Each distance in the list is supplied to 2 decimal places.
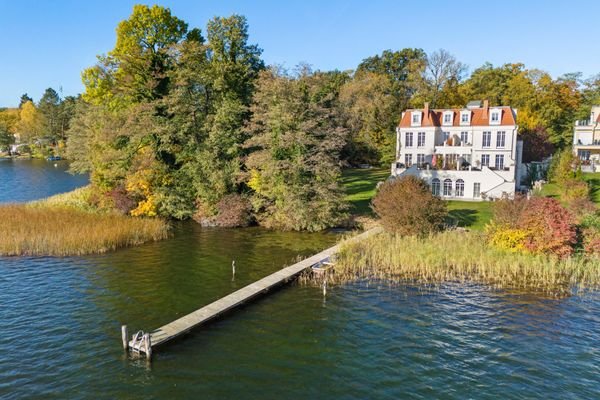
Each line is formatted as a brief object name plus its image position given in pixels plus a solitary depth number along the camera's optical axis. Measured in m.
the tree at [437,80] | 70.88
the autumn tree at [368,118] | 69.81
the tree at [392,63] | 102.75
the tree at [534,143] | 62.56
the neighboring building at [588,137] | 67.81
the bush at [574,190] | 40.00
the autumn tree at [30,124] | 131.00
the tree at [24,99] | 187.64
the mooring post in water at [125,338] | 15.72
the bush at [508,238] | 26.81
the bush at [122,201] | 40.62
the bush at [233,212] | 38.91
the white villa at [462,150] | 45.34
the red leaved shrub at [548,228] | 25.98
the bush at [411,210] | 30.20
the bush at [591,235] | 26.69
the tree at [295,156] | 36.53
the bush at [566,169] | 47.50
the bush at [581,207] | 32.08
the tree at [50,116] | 126.51
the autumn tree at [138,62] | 42.53
